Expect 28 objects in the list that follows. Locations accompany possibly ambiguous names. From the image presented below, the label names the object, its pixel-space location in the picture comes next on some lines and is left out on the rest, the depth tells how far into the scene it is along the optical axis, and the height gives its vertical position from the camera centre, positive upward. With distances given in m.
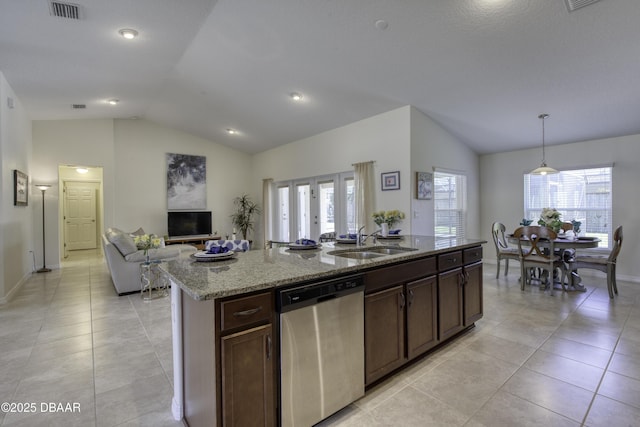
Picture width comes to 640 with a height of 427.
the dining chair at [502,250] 4.98 -0.74
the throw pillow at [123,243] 4.40 -0.44
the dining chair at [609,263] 4.08 -0.81
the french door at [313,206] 6.23 +0.09
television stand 7.38 -0.68
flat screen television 7.54 -0.28
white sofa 4.34 -0.67
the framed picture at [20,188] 4.66 +0.43
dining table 4.26 -0.57
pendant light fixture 4.50 +0.56
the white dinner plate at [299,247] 2.62 -0.31
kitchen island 1.38 -0.62
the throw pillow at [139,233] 6.29 -0.42
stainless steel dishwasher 1.57 -0.77
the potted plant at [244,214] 8.61 -0.07
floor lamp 6.01 -0.77
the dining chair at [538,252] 4.36 -0.68
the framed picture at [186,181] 7.72 +0.79
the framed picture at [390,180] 5.00 +0.48
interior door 9.07 -0.04
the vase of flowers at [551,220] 4.57 -0.20
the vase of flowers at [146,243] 4.40 -0.45
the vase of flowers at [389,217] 4.41 -0.13
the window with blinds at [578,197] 5.22 +0.18
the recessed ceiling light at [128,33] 3.38 +2.03
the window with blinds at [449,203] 5.61 +0.11
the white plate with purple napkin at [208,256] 2.05 -0.30
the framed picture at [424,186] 4.95 +0.38
